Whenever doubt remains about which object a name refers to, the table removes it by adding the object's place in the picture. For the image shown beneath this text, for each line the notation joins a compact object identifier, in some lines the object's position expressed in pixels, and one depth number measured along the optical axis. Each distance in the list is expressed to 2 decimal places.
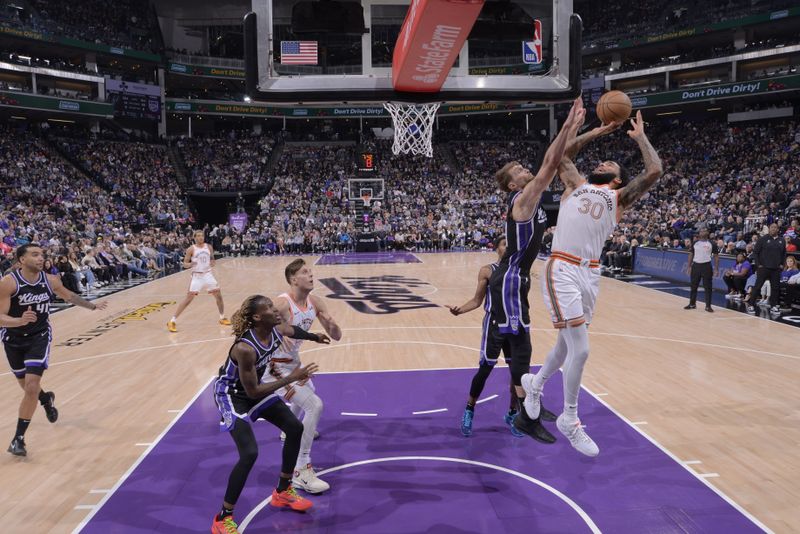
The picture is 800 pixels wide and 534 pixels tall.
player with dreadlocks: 3.57
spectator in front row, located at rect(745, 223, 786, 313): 10.43
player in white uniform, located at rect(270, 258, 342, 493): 4.21
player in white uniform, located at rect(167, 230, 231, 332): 10.10
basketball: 4.31
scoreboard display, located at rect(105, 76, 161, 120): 32.44
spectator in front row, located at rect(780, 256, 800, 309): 11.15
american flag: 6.77
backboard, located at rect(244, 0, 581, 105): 6.67
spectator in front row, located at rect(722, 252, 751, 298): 12.45
